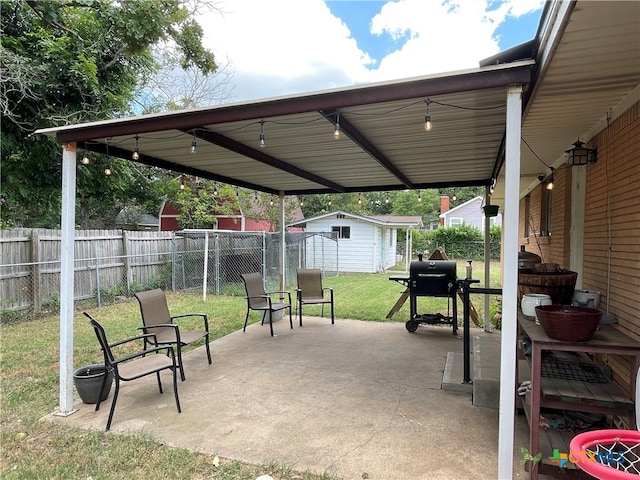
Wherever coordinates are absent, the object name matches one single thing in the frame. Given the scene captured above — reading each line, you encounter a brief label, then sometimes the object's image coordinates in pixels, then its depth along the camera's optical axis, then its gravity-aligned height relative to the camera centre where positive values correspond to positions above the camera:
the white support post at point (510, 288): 2.20 -0.29
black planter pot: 3.30 -1.33
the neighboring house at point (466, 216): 24.65 +1.59
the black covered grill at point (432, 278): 5.40 -0.57
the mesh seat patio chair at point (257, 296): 5.67 -0.92
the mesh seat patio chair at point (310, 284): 6.60 -0.83
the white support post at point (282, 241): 7.21 -0.07
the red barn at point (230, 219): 15.31 +0.76
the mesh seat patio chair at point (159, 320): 3.88 -0.91
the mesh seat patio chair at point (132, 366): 2.90 -1.12
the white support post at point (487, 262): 5.82 -0.37
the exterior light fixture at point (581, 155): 3.36 +0.79
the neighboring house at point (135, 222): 17.83 +0.71
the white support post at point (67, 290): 3.20 -0.48
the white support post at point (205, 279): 8.52 -1.00
